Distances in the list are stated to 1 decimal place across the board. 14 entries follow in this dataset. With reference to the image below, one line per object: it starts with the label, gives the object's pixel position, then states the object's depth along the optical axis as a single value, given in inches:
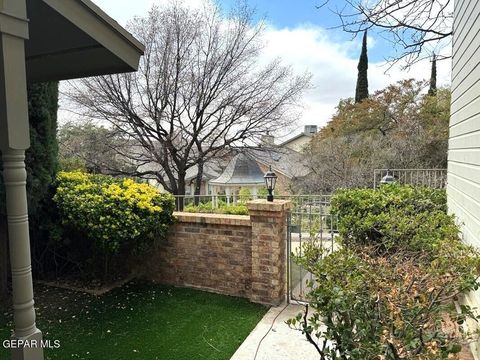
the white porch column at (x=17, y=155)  62.9
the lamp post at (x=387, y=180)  292.0
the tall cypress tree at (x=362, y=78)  722.2
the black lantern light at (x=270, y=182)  182.1
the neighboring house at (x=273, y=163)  514.9
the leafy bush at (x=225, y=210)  272.1
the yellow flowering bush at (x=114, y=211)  173.5
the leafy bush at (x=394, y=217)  151.7
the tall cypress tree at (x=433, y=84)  629.6
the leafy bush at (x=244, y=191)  563.3
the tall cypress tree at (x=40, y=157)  168.6
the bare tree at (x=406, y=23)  203.8
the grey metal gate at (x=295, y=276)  182.1
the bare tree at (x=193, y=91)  446.6
